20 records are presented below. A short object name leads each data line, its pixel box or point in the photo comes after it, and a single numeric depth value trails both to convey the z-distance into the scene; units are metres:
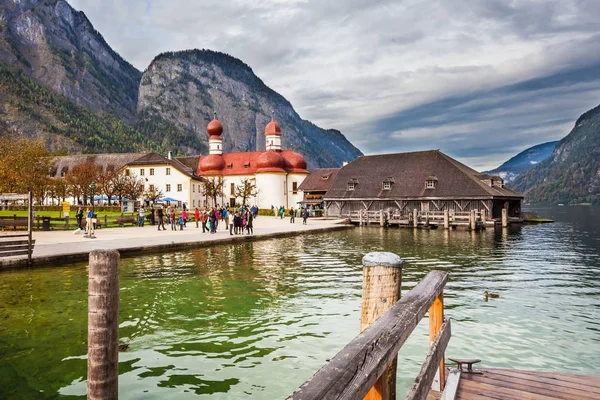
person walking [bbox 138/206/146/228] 39.44
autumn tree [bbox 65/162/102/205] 72.38
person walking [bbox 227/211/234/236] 32.31
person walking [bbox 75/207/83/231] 31.29
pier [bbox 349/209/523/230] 45.94
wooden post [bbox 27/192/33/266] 17.44
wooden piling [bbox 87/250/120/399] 3.89
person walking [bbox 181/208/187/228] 37.96
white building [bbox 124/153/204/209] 85.75
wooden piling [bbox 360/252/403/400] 3.61
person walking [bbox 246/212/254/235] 32.50
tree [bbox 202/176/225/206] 82.81
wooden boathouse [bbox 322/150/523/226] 50.66
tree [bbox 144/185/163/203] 80.69
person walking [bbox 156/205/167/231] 35.66
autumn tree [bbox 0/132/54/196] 45.62
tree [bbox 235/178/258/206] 81.44
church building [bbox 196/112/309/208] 83.56
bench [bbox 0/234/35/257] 17.16
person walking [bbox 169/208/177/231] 36.81
